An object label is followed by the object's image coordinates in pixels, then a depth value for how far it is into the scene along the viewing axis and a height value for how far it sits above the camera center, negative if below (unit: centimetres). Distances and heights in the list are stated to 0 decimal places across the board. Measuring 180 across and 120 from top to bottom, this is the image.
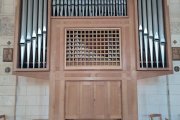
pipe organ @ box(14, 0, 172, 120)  296 +36
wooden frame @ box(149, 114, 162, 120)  333 -98
